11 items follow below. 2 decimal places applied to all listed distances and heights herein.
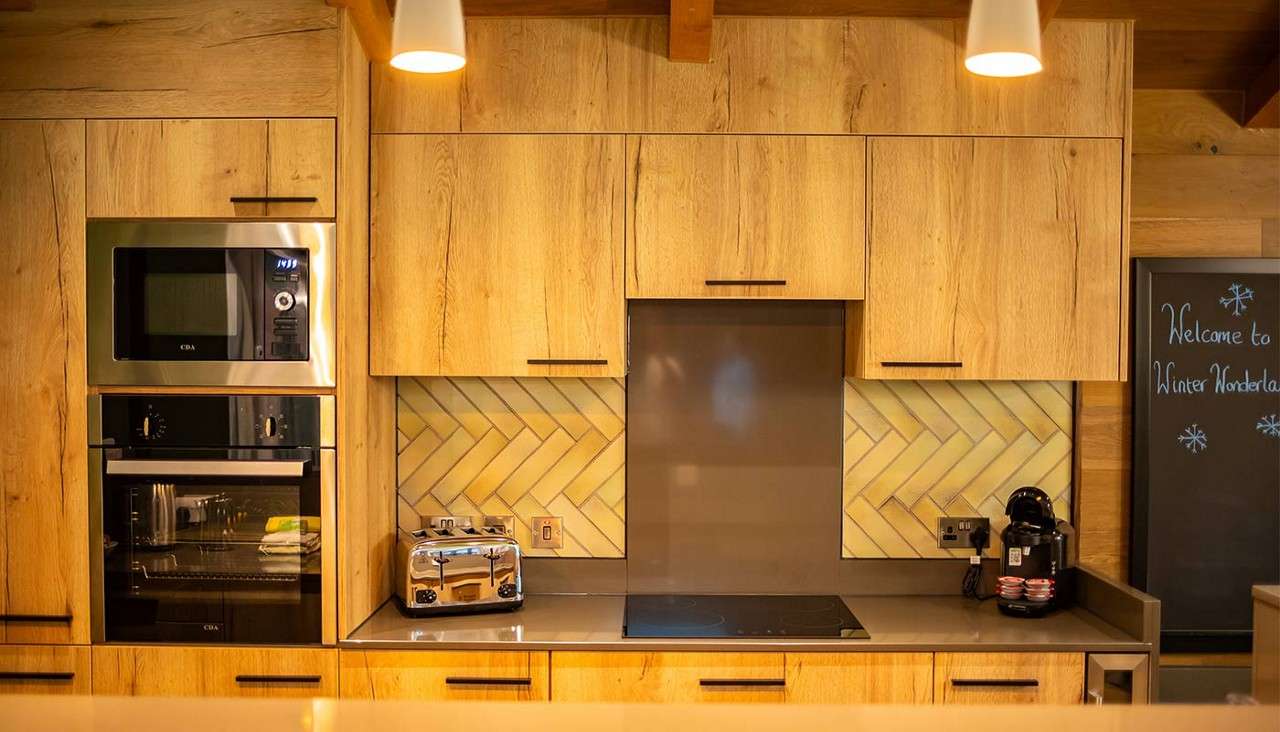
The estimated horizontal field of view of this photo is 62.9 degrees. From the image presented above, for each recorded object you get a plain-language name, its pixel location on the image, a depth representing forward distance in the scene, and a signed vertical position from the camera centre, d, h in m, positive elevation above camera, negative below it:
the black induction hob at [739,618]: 2.72 -0.76
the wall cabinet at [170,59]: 2.60 +0.69
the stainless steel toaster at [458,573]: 2.84 -0.64
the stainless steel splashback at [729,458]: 3.20 -0.36
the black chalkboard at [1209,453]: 3.15 -0.33
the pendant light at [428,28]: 1.46 +0.43
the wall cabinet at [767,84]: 2.81 +0.69
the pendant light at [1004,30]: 1.42 +0.43
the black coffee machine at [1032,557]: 2.88 -0.59
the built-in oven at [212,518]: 2.62 -0.46
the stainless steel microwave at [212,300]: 2.62 +0.08
